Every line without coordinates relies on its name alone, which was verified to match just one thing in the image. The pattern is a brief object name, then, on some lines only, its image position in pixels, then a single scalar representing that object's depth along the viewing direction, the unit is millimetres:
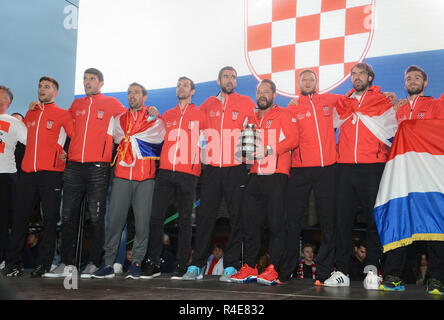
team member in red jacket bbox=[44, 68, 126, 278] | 3812
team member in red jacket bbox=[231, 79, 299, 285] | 3344
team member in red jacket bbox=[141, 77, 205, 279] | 3633
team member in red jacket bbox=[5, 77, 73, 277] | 3815
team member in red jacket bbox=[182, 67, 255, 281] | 3557
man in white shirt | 4020
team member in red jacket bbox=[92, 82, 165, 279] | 3727
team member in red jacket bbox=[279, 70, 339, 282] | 3312
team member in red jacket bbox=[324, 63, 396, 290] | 3240
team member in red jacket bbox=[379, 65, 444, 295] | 2887
